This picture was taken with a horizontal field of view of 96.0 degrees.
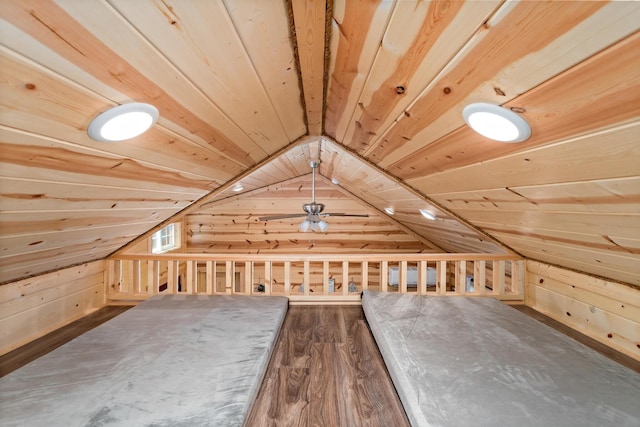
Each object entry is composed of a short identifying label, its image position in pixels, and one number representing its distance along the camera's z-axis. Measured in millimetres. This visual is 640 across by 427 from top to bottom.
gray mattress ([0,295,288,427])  1239
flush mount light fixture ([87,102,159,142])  976
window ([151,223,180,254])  5043
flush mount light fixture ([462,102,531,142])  1013
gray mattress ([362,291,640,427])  1222
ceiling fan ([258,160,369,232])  3724
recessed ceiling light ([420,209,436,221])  3260
